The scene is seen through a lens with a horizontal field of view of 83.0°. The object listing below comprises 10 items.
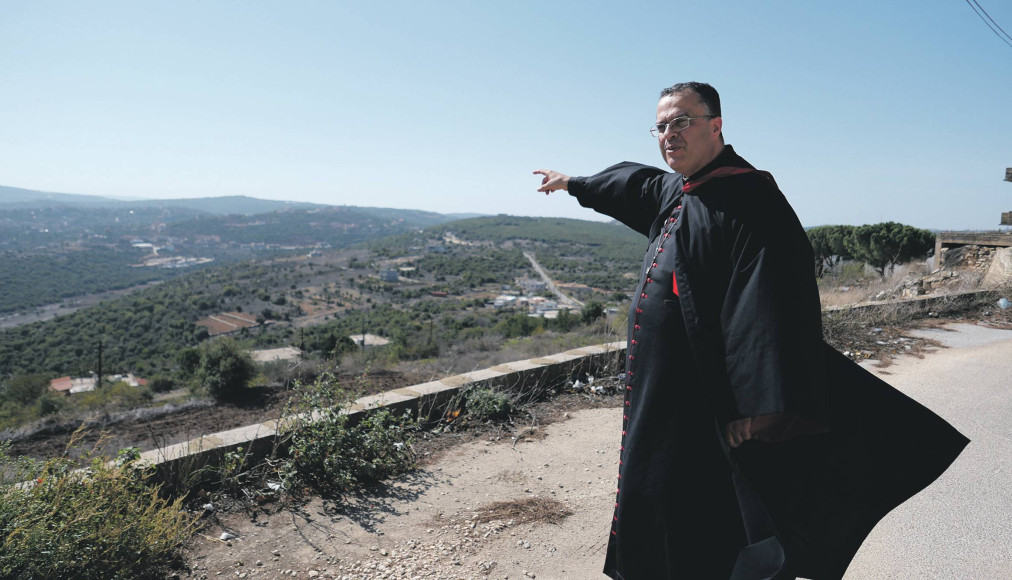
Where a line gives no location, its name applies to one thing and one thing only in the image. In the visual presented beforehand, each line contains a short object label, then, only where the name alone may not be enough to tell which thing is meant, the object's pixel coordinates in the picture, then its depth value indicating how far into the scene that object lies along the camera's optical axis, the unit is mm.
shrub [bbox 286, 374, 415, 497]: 3338
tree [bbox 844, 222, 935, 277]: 16578
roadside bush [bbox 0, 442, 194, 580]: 2043
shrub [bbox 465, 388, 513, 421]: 4469
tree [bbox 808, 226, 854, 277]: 19375
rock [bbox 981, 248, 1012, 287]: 9453
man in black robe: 1546
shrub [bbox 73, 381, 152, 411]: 12451
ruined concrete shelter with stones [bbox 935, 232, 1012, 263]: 10711
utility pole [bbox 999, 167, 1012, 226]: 11859
